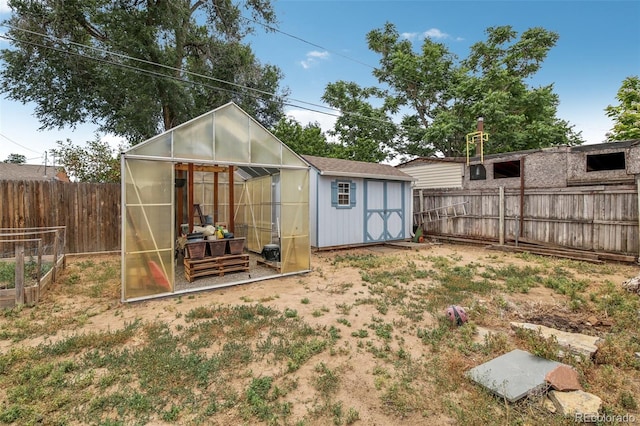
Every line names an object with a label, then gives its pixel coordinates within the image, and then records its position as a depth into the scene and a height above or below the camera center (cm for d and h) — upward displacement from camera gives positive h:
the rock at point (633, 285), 542 -145
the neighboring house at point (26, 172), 2210 +317
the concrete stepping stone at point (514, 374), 260 -161
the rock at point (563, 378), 259 -154
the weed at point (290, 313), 462 -166
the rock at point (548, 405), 242 -165
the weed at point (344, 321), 434 -168
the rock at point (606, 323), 417 -164
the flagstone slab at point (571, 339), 328 -158
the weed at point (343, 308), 482 -167
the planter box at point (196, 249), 640 -85
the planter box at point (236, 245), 702 -86
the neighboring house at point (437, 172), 1277 +169
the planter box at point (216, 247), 672 -87
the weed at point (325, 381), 280 -172
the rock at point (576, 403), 234 -160
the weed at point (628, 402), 249 -166
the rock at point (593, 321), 421 -163
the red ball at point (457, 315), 421 -154
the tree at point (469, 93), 1762 +763
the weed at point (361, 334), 394 -169
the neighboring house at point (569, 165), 857 +143
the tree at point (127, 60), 1153 +647
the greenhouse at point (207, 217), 518 -5
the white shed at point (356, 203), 1013 +23
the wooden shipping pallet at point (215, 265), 643 -127
